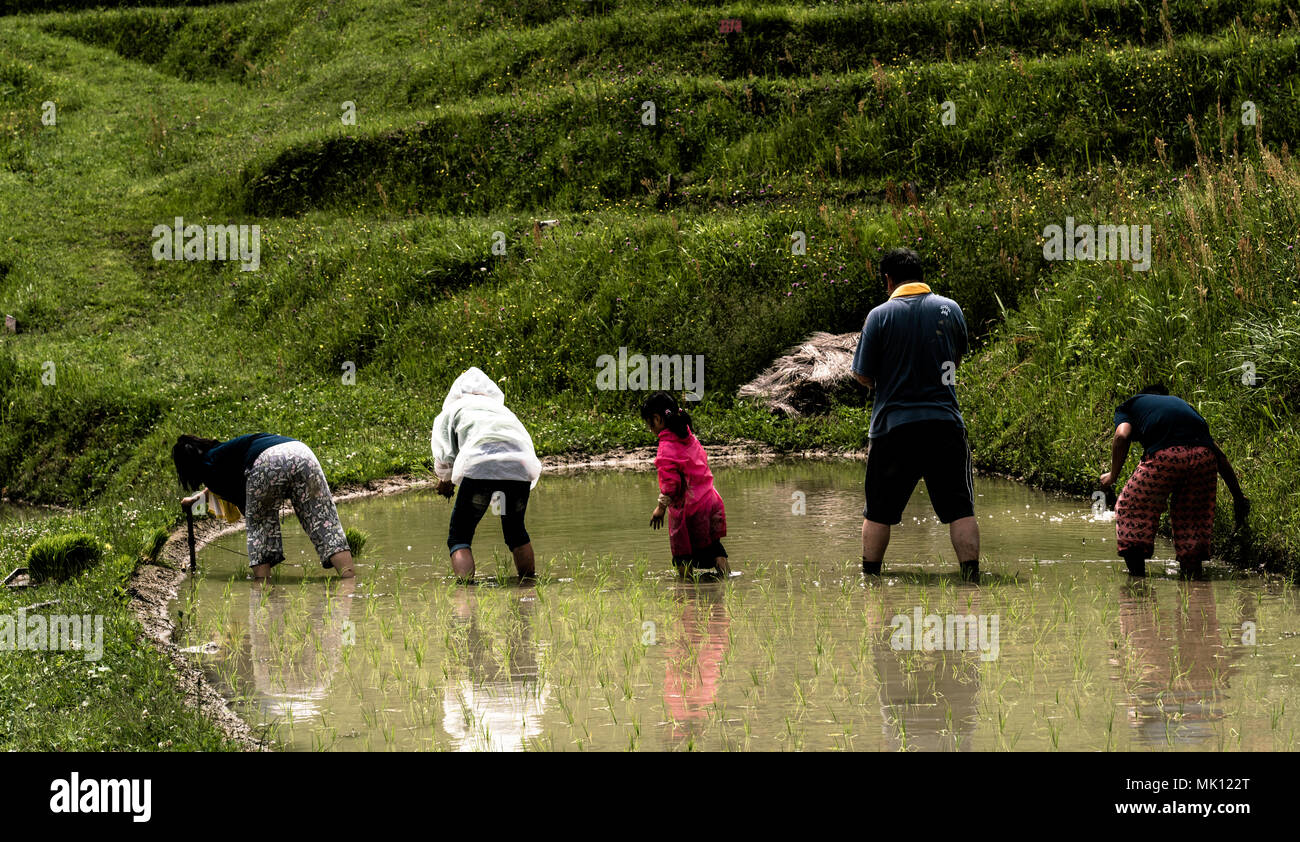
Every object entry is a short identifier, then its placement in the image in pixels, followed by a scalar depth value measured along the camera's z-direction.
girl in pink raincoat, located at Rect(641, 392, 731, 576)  18.72
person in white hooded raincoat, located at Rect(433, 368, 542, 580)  18.83
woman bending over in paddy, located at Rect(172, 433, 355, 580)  19.73
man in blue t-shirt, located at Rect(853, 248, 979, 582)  17.31
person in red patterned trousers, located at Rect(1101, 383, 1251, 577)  17.36
